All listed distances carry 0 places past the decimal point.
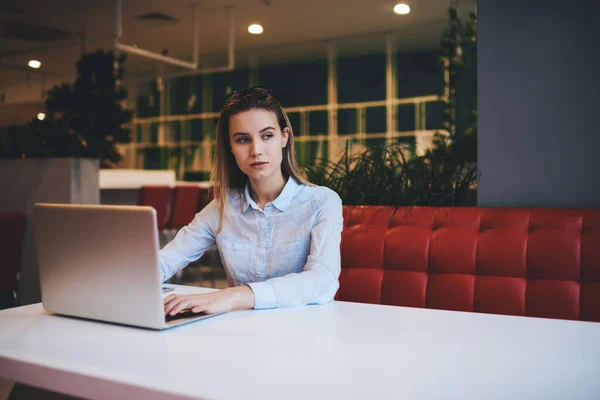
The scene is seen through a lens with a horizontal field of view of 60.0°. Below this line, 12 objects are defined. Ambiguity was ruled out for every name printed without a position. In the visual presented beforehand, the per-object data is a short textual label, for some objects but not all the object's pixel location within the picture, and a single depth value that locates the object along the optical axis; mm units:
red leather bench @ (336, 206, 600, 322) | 1785
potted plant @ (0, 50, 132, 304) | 3811
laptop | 971
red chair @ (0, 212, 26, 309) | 3674
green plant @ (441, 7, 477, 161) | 3348
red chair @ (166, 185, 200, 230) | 5793
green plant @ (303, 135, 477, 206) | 2275
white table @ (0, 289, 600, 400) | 731
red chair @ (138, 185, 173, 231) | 5676
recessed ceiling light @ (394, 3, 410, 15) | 6967
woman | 1603
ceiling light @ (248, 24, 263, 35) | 7824
